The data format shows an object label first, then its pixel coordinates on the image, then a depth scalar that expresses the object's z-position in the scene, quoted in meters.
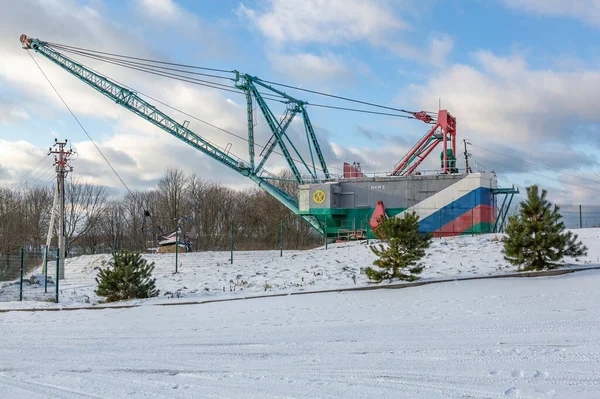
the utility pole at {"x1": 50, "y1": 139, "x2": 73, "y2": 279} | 28.76
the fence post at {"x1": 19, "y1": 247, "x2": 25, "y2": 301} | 17.20
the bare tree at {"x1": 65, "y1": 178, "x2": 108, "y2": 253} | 62.53
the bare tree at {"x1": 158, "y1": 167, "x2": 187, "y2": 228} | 62.90
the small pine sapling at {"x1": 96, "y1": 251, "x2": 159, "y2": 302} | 15.84
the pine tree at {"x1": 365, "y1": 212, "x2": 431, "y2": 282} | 14.68
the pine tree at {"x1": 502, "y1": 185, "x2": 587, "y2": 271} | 15.09
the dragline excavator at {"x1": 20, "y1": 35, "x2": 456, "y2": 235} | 36.34
